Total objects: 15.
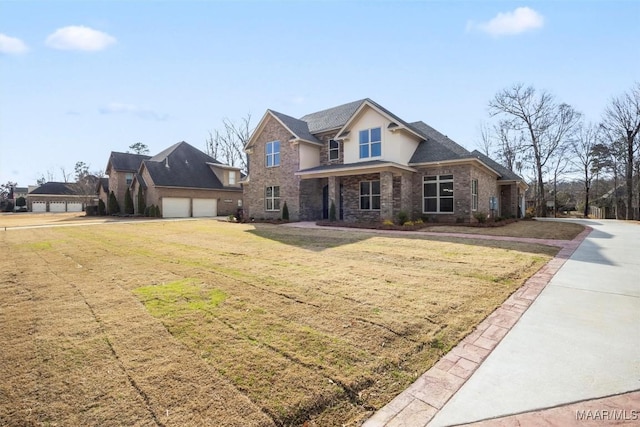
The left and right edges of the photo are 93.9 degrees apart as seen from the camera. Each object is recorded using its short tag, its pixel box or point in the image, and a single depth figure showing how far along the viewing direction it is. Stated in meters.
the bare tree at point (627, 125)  28.00
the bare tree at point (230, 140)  45.34
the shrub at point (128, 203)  31.05
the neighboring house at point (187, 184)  29.19
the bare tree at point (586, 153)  34.28
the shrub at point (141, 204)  30.30
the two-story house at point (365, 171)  16.89
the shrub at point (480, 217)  16.17
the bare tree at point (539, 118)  32.75
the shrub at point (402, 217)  16.02
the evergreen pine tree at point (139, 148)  55.56
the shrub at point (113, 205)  33.34
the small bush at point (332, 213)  17.90
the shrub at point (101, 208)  34.30
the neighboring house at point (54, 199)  52.62
